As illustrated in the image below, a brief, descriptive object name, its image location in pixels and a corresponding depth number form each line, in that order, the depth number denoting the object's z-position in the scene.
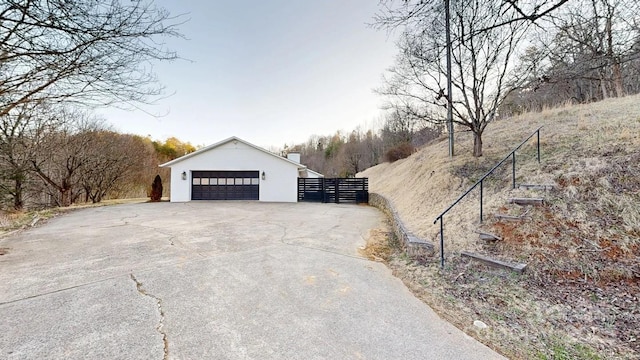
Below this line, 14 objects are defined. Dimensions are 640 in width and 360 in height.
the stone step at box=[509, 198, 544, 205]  4.54
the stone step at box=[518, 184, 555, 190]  4.84
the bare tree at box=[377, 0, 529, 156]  7.63
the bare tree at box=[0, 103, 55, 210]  11.02
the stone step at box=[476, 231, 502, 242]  4.21
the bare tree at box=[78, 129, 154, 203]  16.19
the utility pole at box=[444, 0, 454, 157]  8.71
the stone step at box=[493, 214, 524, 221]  4.44
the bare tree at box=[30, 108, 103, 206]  13.75
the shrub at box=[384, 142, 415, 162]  19.59
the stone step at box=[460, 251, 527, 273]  3.47
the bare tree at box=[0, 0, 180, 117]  3.34
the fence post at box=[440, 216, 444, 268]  4.08
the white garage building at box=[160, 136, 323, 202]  15.33
